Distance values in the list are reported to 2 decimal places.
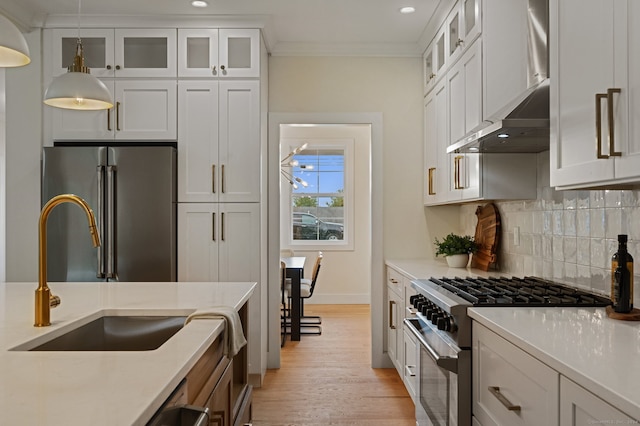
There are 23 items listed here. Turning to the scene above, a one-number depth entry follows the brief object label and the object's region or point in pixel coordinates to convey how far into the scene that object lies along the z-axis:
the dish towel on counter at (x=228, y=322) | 1.72
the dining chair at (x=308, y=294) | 5.33
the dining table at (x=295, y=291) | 4.93
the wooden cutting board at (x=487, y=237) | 3.30
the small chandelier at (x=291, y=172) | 6.78
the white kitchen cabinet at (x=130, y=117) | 3.66
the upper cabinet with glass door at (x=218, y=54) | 3.66
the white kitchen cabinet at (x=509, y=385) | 1.32
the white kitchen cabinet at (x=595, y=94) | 1.36
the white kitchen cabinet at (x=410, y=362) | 2.83
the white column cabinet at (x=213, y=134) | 3.66
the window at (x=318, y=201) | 7.22
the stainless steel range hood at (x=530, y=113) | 2.00
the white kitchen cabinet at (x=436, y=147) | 3.57
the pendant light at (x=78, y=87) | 2.11
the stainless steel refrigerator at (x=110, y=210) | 3.47
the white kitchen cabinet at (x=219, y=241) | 3.65
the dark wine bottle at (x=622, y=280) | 1.69
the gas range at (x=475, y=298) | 1.95
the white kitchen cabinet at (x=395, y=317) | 3.56
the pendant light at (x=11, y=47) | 1.57
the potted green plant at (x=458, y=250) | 3.51
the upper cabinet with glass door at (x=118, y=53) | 3.66
